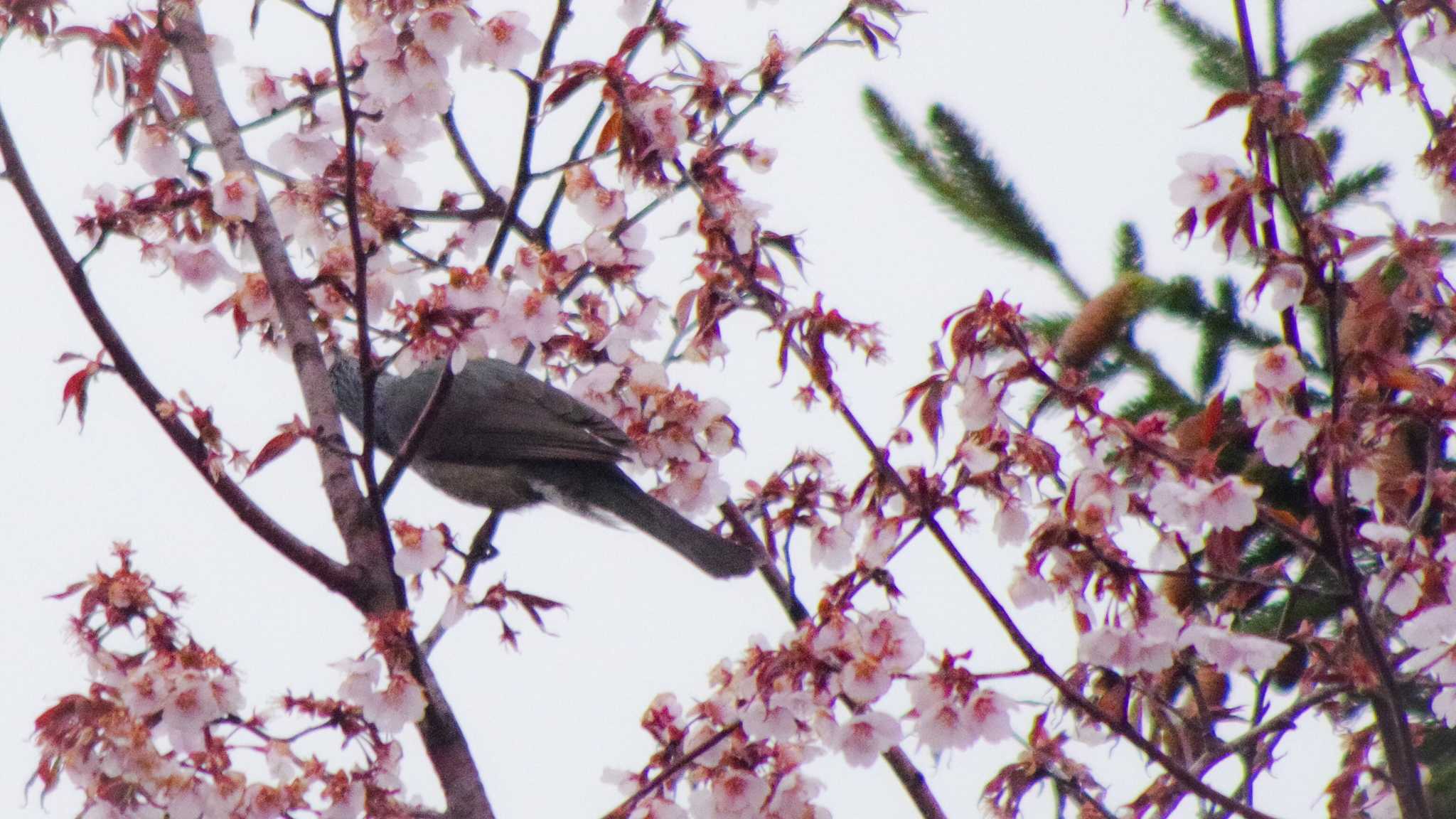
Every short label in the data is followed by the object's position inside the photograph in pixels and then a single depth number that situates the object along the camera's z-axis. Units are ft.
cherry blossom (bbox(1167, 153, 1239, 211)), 51.63
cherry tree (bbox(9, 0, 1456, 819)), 51.74
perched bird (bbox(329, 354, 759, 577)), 54.12
